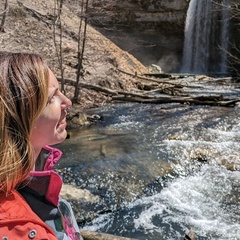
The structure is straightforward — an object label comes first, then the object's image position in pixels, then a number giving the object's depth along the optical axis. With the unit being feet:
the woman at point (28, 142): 3.30
